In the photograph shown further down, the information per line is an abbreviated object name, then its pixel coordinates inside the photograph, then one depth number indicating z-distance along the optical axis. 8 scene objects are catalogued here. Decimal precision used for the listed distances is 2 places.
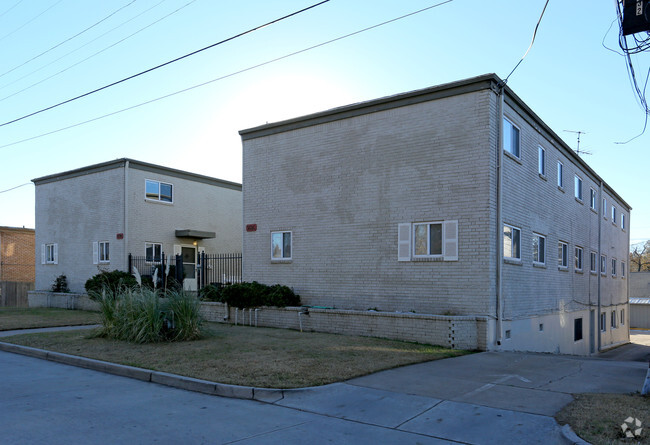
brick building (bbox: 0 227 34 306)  35.66
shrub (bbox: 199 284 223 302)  17.62
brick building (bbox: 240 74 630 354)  13.19
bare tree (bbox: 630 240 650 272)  80.31
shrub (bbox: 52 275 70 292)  26.20
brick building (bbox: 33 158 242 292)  24.14
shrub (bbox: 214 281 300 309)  15.89
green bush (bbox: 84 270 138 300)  21.62
